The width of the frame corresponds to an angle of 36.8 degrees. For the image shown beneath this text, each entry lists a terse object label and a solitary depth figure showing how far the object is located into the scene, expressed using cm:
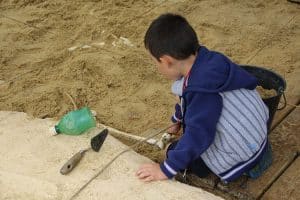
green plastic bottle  262
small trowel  238
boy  206
